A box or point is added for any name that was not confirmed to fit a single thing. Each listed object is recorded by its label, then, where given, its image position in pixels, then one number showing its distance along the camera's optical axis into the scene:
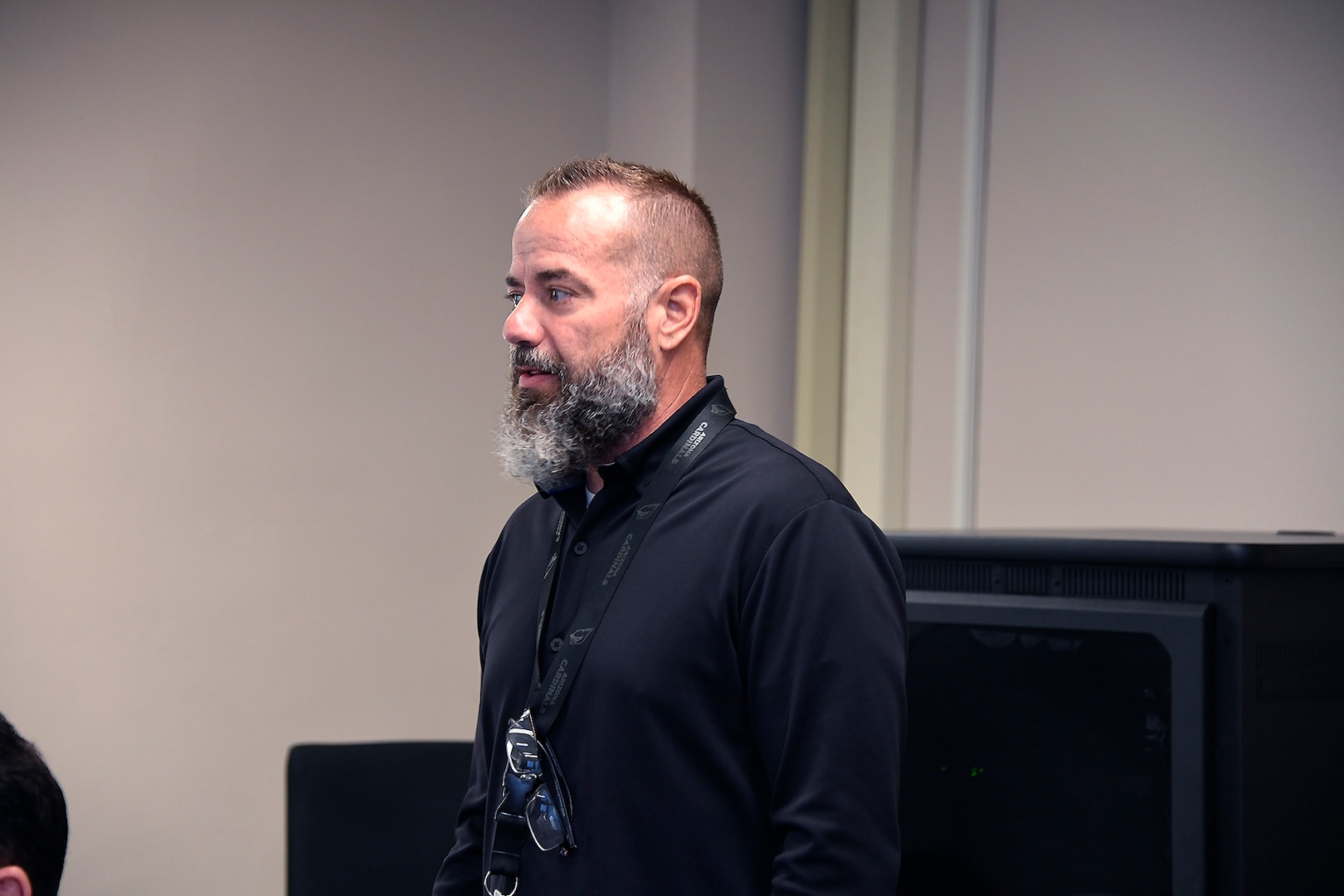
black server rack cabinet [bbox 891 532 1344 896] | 3.56
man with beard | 3.35
